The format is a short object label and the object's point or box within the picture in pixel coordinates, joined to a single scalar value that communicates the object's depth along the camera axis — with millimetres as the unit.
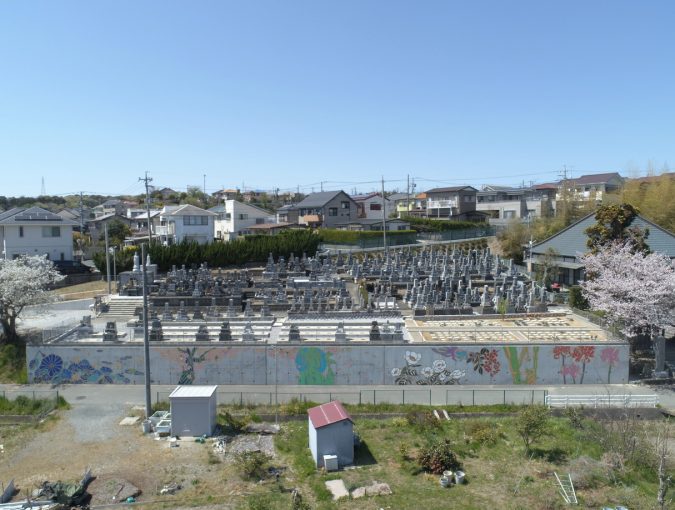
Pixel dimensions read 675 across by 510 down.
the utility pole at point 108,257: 31438
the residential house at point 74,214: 65938
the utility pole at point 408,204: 67750
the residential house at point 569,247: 29891
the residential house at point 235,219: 57344
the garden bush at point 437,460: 12773
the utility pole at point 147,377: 15805
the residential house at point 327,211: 56844
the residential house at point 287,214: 59469
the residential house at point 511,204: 55906
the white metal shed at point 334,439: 13281
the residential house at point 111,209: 76938
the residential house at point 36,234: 38844
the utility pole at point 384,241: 43344
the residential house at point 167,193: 96569
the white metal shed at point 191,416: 14883
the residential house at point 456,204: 60156
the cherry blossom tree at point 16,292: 21609
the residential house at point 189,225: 46969
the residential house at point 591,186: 44156
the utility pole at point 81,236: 49500
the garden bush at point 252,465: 12422
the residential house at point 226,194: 95362
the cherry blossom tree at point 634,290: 19359
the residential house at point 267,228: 54188
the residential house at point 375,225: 53031
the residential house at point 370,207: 65125
